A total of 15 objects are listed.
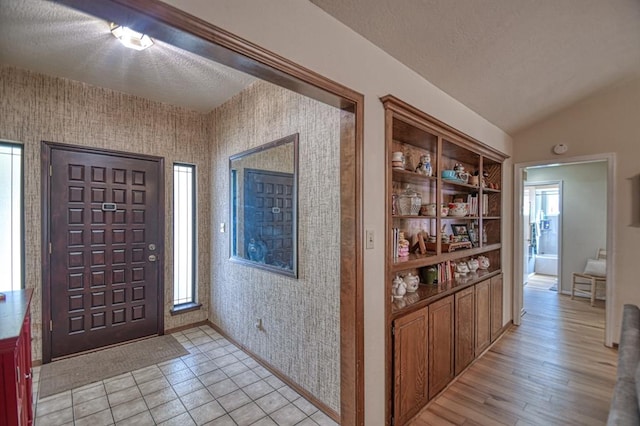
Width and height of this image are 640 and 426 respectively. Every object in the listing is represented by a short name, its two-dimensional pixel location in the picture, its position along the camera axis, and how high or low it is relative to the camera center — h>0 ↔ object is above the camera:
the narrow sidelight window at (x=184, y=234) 3.64 -0.29
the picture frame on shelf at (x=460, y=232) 3.08 -0.22
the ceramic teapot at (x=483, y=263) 3.40 -0.60
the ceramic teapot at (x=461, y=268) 3.04 -0.60
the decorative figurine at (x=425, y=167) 2.38 +0.36
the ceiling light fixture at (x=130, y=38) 2.08 +1.27
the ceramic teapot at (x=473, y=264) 3.22 -0.59
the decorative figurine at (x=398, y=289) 2.23 -0.59
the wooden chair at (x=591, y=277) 4.63 -1.07
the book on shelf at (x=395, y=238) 2.15 -0.20
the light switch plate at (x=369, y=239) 1.73 -0.17
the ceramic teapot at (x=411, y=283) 2.40 -0.59
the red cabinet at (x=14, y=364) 1.21 -0.70
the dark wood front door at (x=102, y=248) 2.89 -0.39
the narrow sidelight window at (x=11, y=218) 2.68 -0.06
